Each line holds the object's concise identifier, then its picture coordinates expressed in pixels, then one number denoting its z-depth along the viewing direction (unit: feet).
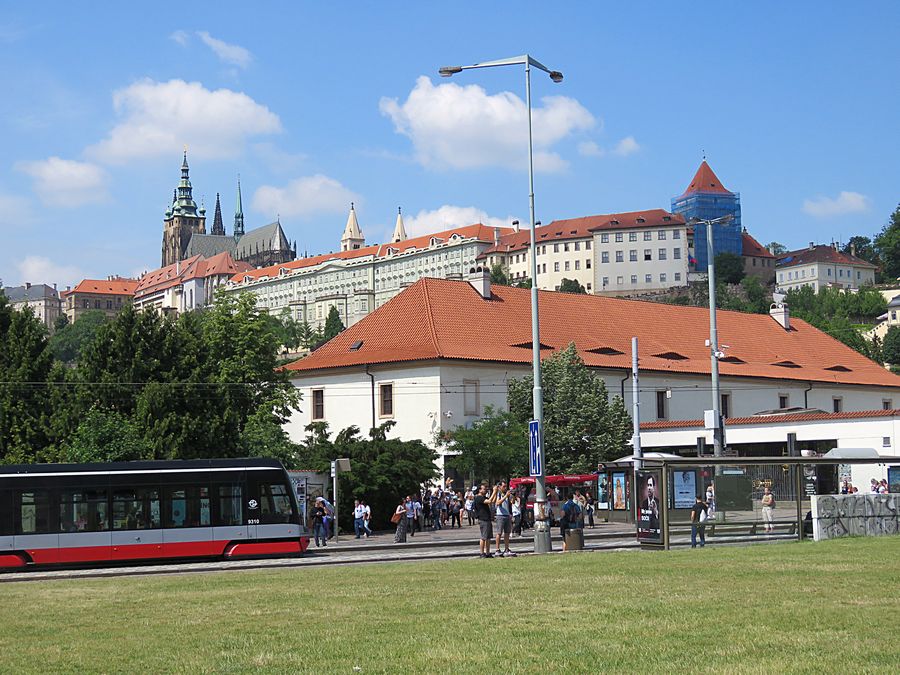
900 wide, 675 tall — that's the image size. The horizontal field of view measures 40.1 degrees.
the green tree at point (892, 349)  535.19
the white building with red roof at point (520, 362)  201.05
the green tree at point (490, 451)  174.40
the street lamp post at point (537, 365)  91.56
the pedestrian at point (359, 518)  134.31
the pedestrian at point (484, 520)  87.86
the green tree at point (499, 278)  643.37
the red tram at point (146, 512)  101.40
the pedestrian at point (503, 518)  90.99
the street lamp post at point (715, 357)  131.03
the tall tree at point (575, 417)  187.21
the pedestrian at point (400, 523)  118.65
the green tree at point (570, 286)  623.36
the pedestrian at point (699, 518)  87.97
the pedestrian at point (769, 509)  90.17
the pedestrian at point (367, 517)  134.78
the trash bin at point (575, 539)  92.99
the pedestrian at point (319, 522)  122.52
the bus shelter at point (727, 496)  87.61
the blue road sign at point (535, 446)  94.52
